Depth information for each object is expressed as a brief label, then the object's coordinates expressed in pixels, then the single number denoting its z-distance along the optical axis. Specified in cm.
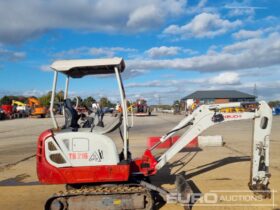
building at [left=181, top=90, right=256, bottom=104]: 6225
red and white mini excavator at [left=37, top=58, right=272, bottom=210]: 372
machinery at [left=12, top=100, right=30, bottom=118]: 3819
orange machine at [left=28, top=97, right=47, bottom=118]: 3260
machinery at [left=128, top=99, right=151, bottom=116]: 3147
